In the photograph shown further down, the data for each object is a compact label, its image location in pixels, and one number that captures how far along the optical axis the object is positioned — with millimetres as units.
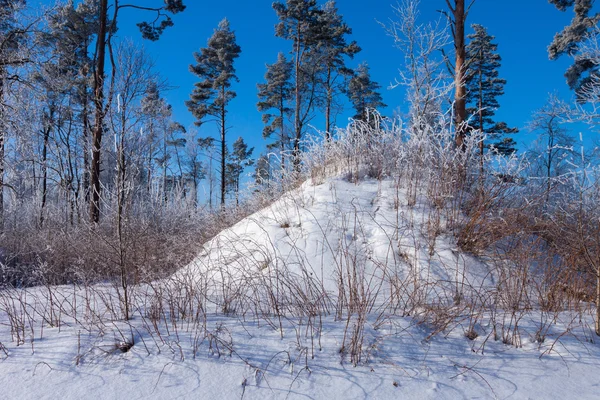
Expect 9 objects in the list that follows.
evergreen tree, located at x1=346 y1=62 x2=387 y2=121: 21948
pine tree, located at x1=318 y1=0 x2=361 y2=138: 17141
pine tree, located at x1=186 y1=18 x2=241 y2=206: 18172
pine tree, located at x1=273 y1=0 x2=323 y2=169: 15180
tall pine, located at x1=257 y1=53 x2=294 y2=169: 21000
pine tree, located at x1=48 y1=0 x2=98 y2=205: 13121
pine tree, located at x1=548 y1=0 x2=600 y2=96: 11633
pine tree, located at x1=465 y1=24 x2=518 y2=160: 21000
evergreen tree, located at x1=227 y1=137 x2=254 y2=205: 29672
